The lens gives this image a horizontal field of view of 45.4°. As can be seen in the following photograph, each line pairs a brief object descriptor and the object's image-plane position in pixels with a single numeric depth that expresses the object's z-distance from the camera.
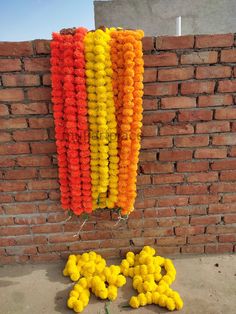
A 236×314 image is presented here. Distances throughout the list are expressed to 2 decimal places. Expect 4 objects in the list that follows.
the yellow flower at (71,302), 2.17
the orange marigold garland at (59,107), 2.05
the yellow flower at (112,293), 2.26
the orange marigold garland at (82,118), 2.02
